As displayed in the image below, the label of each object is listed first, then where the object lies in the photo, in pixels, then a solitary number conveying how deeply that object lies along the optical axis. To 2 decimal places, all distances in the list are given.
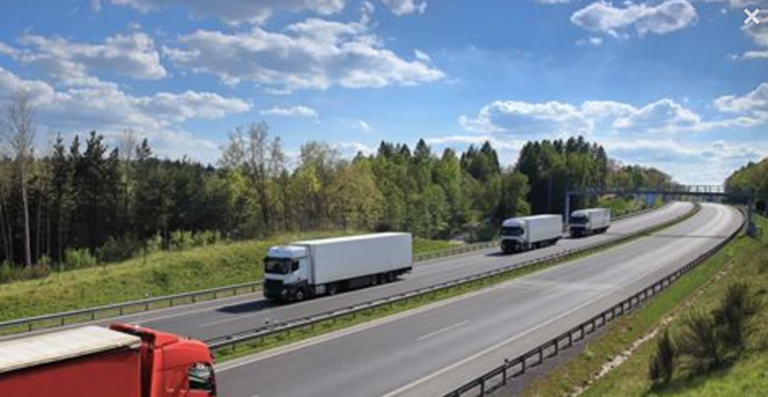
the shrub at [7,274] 40.83
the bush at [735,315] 20.75
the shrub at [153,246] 50.75
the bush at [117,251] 49.88
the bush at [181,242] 51.89
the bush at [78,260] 46.19
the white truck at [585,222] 84.44
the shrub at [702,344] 20.03
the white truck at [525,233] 64.19
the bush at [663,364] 19.36
